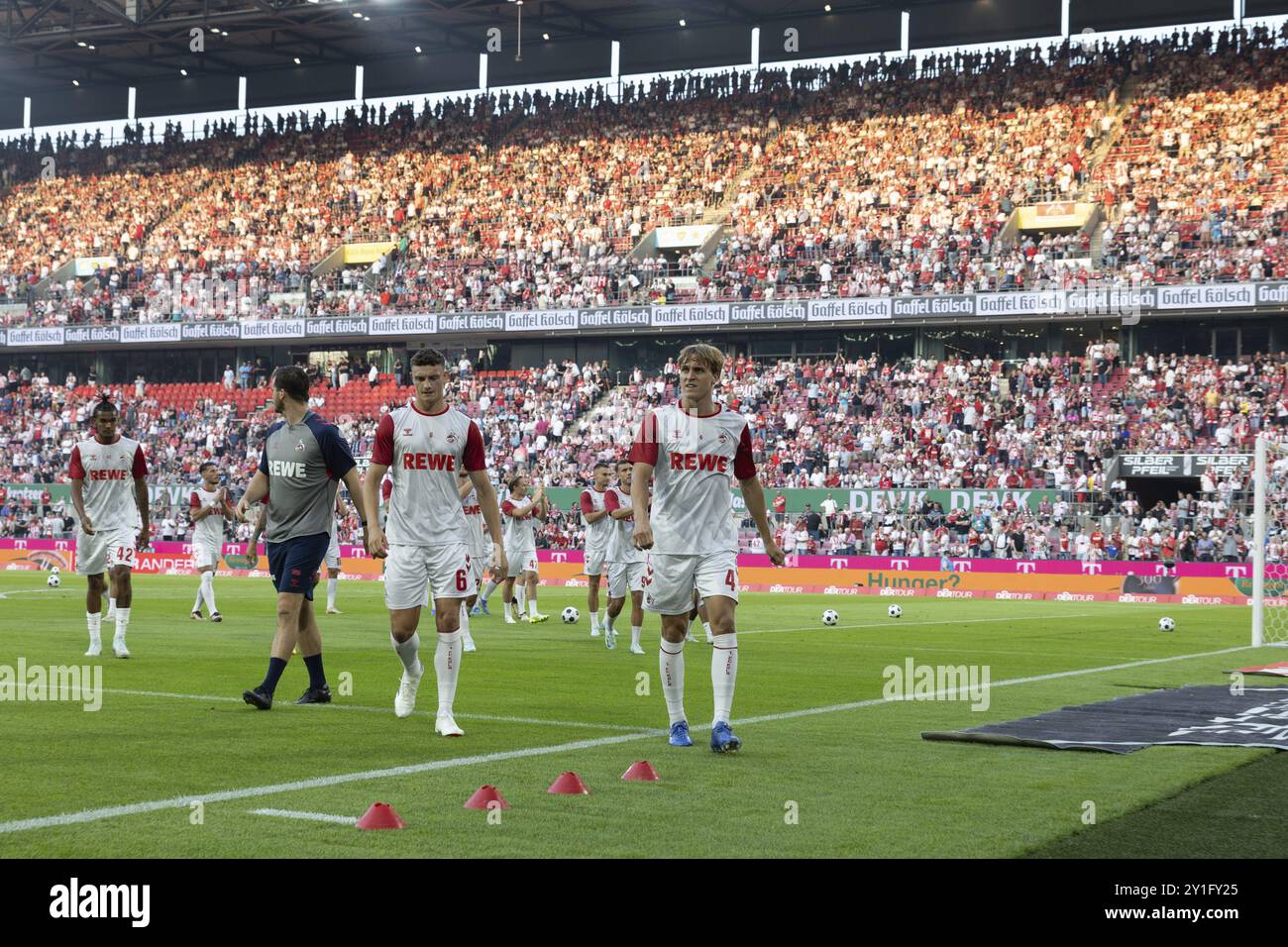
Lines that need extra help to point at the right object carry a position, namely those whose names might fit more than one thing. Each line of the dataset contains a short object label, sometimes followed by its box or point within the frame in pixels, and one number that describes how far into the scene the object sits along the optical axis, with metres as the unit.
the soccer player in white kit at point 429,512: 9.95
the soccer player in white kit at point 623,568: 18.52
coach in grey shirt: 11.21
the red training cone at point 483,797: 7.06
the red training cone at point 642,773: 8.08
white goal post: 21.42
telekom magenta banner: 35.66
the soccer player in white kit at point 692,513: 9.41
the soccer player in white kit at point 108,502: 15.09
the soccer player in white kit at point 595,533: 20.20
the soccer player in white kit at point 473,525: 17.83
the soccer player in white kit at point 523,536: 21.67
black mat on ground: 10.00
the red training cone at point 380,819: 6.54
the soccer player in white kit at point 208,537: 22.70
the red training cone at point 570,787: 7.61
